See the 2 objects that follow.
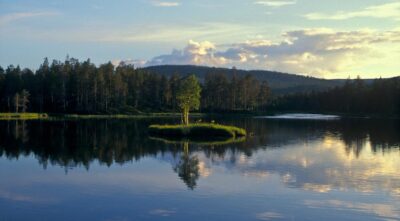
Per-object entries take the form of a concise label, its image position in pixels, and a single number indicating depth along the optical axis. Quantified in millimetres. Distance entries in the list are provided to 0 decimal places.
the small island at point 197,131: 73875
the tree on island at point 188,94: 85875
